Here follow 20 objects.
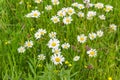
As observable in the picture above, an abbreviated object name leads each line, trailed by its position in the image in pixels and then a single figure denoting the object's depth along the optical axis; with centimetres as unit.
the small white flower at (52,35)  262
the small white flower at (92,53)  241
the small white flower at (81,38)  255
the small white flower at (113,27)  273
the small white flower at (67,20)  274
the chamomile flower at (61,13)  282
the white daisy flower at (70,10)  285
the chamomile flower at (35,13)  287
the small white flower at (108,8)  291
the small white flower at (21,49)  251
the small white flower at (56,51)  244
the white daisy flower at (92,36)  260
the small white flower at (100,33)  263
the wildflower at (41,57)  244
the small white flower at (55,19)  278
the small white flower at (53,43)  249
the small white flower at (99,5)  292
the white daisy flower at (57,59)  235
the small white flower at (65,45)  253
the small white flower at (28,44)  256
